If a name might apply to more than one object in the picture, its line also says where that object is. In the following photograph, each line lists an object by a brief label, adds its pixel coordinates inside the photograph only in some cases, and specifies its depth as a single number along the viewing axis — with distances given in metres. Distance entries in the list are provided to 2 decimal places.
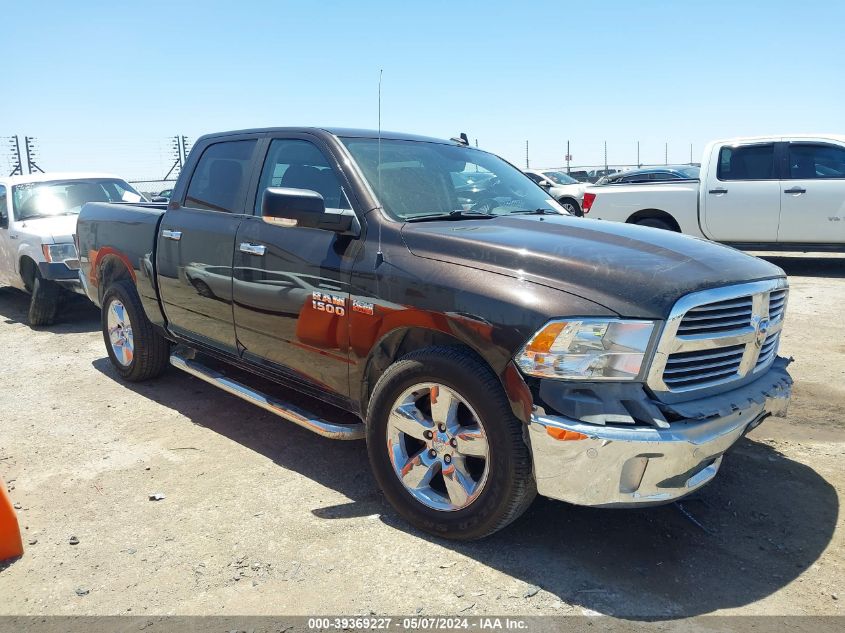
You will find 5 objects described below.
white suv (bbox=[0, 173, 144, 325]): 7.89
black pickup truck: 2.68
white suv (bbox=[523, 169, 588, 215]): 16.45
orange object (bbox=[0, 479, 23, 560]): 3.08
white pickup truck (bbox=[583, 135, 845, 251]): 9.47
